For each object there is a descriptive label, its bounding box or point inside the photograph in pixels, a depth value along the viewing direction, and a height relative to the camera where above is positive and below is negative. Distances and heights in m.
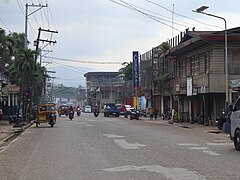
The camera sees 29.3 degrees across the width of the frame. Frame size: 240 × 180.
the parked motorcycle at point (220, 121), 27.51 -0.93
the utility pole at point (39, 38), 54.64 +8.29
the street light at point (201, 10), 28.78 +6.11
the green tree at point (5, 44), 32.25 +4.36
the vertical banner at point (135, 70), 63.56 +4.91
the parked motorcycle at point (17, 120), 36.11 -1.36
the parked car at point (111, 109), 64.06 -0.56
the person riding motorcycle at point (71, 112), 49.86 -0.79
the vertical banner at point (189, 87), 40.04 +1.65
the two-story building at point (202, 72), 36.12 +2.93
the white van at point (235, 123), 17.08 -0.63
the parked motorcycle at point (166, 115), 49.95 -1.13
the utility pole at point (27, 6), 50.58 +11.21
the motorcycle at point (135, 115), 54.38 -1.16
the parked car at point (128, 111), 64.75 -0.83
